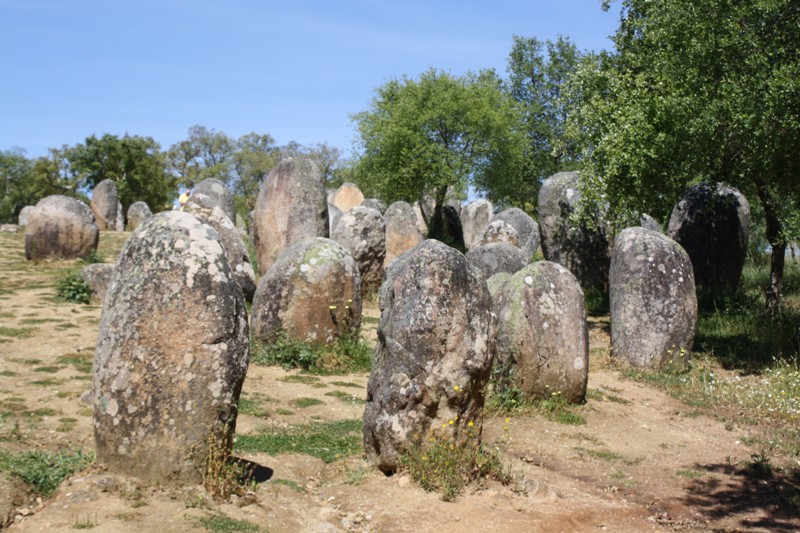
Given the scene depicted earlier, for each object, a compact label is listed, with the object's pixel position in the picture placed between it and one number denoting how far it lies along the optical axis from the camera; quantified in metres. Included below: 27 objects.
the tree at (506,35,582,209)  50.69
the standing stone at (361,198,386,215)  37.93
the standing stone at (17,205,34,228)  44.67
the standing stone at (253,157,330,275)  21.39
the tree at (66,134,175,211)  56.16
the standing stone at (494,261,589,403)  11.28
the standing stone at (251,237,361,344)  13.77
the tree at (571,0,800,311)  14.51
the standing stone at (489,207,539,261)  29.91
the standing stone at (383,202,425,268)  27.58
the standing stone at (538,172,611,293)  22.52
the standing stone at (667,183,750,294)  21.11
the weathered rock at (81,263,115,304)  17.62
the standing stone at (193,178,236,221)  30.45
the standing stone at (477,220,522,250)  25.59
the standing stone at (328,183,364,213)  44.75
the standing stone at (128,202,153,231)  42.92
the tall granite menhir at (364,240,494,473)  8.20
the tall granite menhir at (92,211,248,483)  6.73
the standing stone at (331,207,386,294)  20.38
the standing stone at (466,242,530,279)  18.98
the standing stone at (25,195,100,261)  23.73
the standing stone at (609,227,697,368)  14.21
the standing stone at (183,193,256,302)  17.42
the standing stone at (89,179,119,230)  43.00
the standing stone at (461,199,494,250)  41.75
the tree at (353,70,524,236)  38.56
